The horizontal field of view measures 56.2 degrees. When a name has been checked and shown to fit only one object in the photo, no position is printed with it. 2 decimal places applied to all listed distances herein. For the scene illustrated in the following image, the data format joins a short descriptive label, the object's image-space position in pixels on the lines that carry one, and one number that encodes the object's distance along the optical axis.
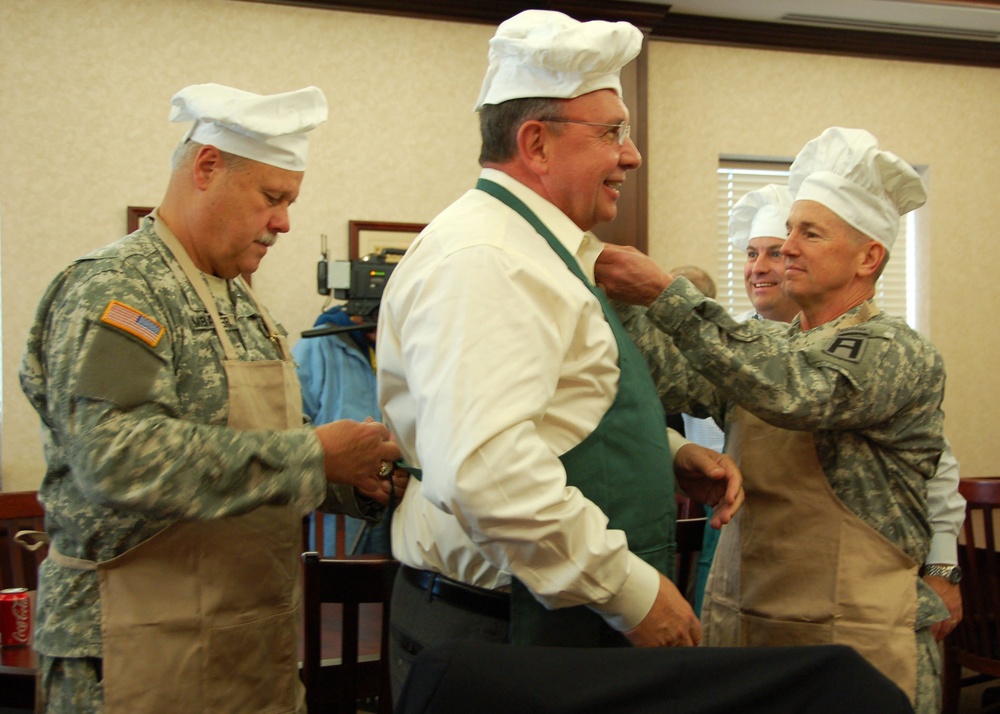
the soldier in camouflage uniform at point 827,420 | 1.54
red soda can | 1.90
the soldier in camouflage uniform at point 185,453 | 1.34
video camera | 3.83
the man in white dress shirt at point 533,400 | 1.17
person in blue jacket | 3.65
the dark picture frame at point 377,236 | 4.41
